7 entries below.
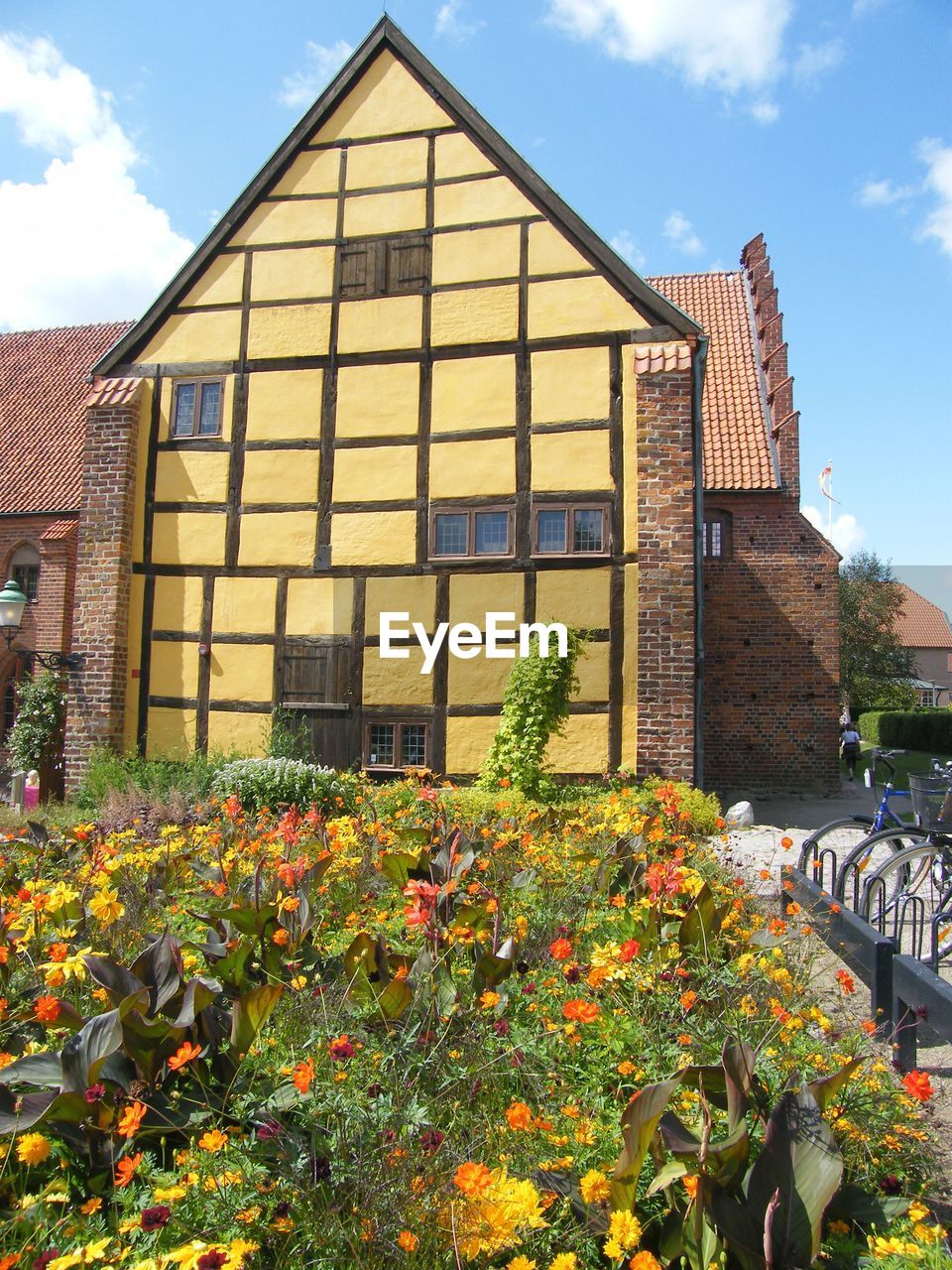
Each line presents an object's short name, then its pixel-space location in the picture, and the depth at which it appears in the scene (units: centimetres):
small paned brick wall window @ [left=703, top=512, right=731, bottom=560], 1512
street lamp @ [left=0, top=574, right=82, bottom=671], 1173
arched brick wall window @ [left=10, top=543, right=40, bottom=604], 1842
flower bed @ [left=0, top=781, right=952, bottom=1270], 208
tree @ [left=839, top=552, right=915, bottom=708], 3041
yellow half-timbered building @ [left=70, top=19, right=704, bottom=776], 1048
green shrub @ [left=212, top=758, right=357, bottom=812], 925
